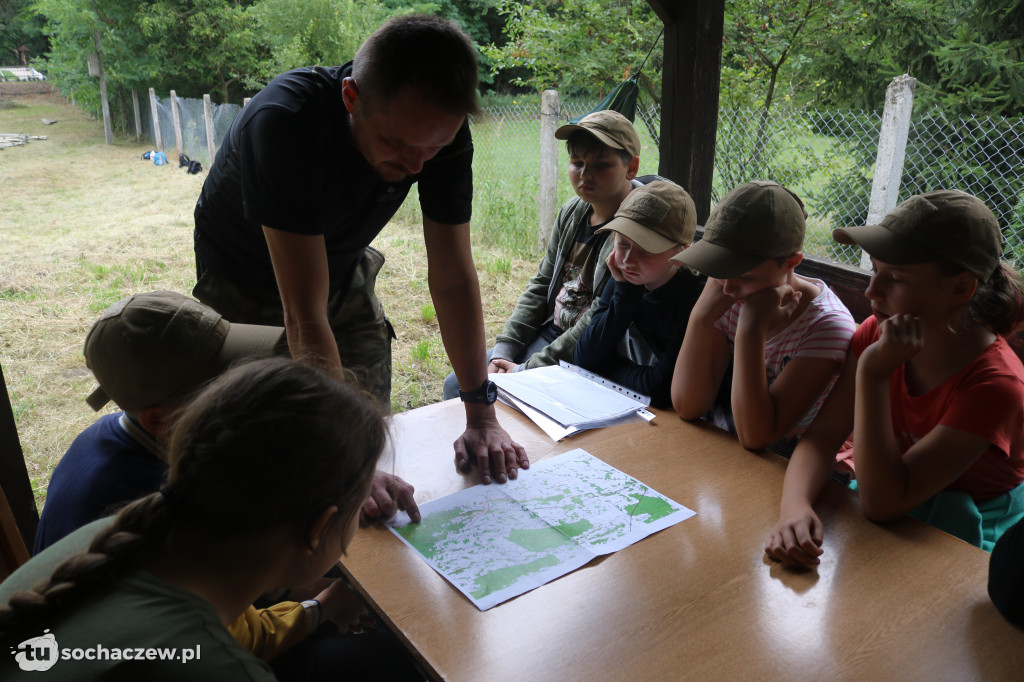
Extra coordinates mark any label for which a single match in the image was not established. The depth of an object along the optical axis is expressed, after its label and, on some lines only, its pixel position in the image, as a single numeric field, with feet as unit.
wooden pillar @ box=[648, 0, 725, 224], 8.52
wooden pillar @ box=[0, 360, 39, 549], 5.72
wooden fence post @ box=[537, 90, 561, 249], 18.83
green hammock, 10.68
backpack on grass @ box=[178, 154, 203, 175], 31.68
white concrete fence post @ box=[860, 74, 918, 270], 13.19
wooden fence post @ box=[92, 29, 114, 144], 36.47
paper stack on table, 5.15
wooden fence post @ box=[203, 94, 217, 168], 30.00
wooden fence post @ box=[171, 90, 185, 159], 34.53
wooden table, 2.87
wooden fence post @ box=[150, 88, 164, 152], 36.09
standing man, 4.01
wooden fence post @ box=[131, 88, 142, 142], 39.12
